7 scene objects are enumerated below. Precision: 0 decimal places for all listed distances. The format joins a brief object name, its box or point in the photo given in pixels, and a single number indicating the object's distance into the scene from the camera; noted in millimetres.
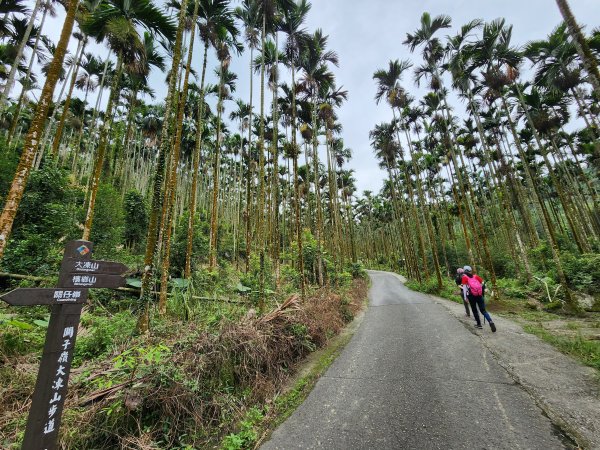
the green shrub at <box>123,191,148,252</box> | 17312
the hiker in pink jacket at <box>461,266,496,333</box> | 7254
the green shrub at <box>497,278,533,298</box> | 12170
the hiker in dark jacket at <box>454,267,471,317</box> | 9134
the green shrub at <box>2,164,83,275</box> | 7676
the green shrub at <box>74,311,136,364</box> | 4469
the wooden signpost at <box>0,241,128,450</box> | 2117
